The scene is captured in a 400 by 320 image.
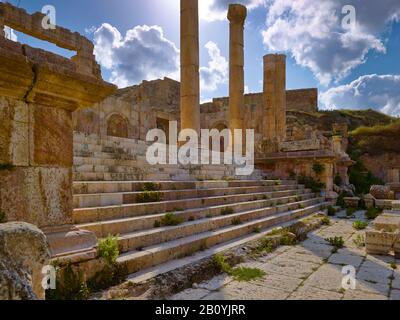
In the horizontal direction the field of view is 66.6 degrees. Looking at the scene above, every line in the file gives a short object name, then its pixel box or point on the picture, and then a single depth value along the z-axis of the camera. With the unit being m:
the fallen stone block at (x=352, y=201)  12.14
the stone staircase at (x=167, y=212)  3.98
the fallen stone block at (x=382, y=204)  11.30
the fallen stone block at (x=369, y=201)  11.84
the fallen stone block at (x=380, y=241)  5.32
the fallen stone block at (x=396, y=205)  7.91
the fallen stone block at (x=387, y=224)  5.60
